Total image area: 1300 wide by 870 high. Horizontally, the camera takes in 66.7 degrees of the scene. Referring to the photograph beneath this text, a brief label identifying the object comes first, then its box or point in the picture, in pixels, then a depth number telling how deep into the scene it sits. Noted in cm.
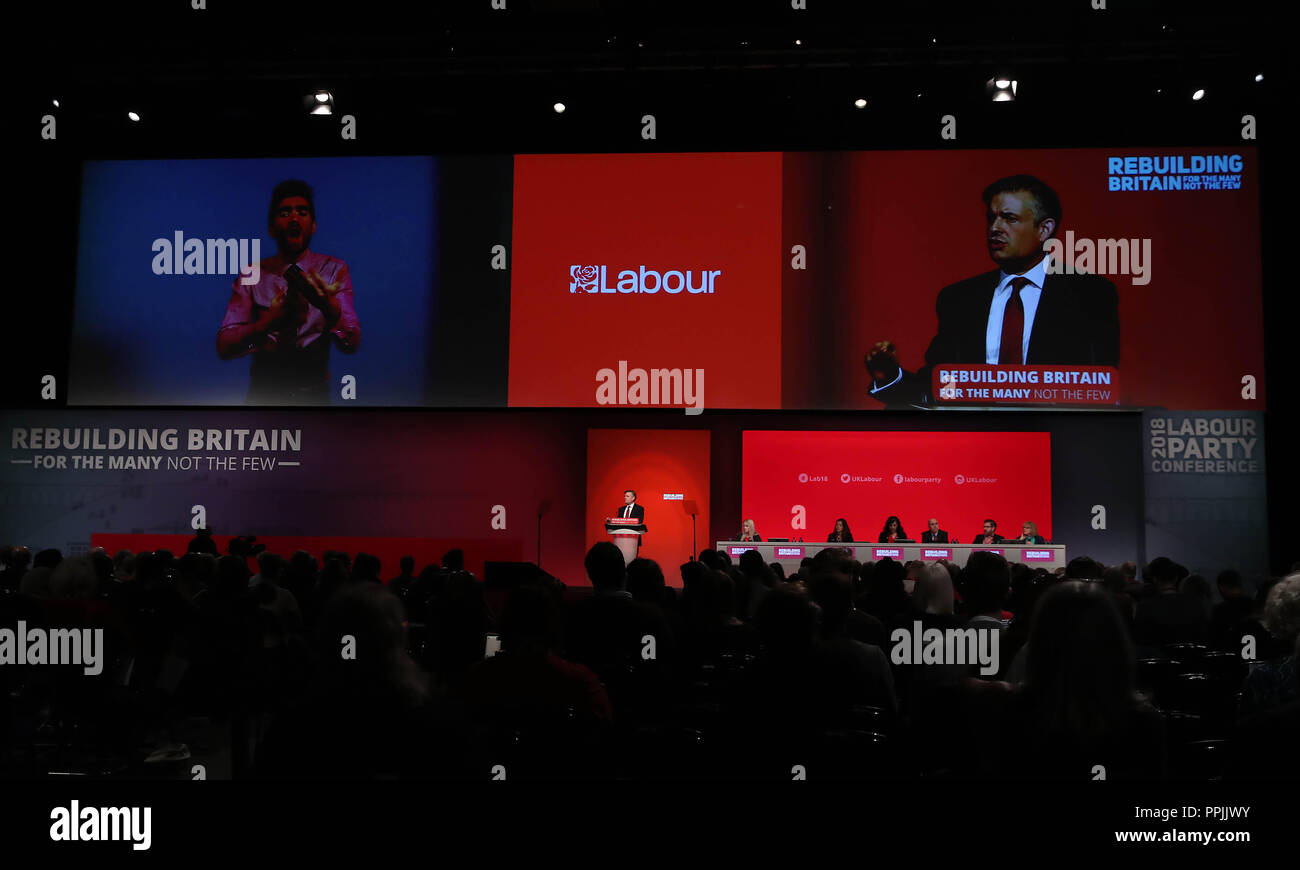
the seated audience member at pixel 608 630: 378
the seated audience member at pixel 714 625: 397
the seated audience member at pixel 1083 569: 502
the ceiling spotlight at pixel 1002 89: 944
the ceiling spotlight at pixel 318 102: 1002
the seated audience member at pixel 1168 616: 496
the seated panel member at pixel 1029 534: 1057
